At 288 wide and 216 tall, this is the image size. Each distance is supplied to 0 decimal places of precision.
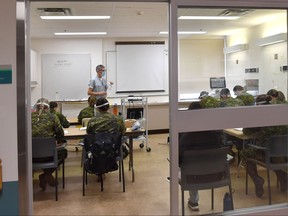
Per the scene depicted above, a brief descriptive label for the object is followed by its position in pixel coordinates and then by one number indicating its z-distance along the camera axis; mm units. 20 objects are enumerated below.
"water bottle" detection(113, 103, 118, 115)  5766
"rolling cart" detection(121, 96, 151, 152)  6086
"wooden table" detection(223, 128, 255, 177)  2849
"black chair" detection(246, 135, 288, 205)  3133
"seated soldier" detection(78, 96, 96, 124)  5062
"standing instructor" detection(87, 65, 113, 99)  6199
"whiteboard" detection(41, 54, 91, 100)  7676
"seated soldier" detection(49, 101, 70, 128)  4656
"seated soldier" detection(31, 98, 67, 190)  3625
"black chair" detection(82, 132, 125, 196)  3654
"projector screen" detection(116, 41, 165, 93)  7906
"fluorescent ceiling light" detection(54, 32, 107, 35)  7086
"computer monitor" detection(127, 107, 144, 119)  6082
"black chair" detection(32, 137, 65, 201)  3465
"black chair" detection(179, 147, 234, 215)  2811
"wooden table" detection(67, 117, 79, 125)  5196
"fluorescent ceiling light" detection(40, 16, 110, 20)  5371
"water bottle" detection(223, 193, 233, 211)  2940
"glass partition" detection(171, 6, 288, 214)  2676
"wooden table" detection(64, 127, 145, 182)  3954
